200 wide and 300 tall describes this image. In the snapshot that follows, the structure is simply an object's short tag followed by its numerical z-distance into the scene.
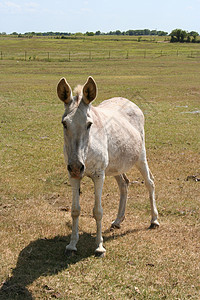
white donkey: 4.78
